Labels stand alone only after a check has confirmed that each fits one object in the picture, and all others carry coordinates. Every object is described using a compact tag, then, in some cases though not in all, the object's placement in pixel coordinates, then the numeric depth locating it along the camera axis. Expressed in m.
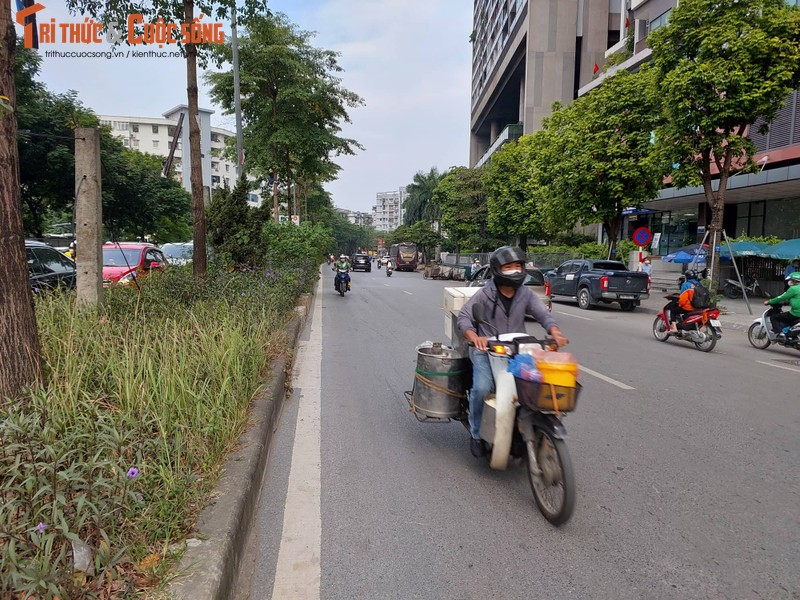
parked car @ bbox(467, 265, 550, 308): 12.15
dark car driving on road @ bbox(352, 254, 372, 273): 50.56
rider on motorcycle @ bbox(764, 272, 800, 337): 9.24
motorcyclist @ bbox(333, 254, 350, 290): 19.70
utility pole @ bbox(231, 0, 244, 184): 15.59
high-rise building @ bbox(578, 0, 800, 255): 21.98
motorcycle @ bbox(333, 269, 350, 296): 19.67
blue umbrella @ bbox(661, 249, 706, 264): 25.02
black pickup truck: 16.52
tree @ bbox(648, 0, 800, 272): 13.32
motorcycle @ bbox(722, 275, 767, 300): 22.11
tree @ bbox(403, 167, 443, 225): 68.38
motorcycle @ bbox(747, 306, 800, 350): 9.31
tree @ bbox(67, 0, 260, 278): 8.09
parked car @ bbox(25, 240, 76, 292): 9.69
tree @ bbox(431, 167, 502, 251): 39.59
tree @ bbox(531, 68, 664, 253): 18.16
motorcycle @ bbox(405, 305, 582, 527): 3.08
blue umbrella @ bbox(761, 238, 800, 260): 19.75
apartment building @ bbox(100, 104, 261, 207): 79.38
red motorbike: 9.64
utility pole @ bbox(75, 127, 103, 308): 6.63
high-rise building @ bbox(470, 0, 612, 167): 45.38
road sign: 18.64
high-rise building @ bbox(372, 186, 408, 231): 184.79
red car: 12.40
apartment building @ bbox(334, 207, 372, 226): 186.14
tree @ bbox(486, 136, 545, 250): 32.78
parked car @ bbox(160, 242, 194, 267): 22.18
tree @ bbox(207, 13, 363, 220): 18.19
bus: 53.66
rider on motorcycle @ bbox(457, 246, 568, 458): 3.77
